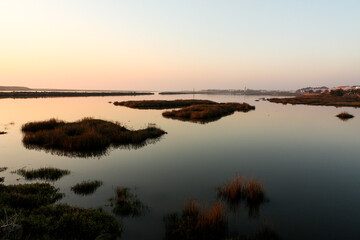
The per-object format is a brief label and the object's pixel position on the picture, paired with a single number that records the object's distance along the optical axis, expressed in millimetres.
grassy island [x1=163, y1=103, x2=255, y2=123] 49569
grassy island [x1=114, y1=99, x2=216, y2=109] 80888
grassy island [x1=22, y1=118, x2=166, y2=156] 22547
